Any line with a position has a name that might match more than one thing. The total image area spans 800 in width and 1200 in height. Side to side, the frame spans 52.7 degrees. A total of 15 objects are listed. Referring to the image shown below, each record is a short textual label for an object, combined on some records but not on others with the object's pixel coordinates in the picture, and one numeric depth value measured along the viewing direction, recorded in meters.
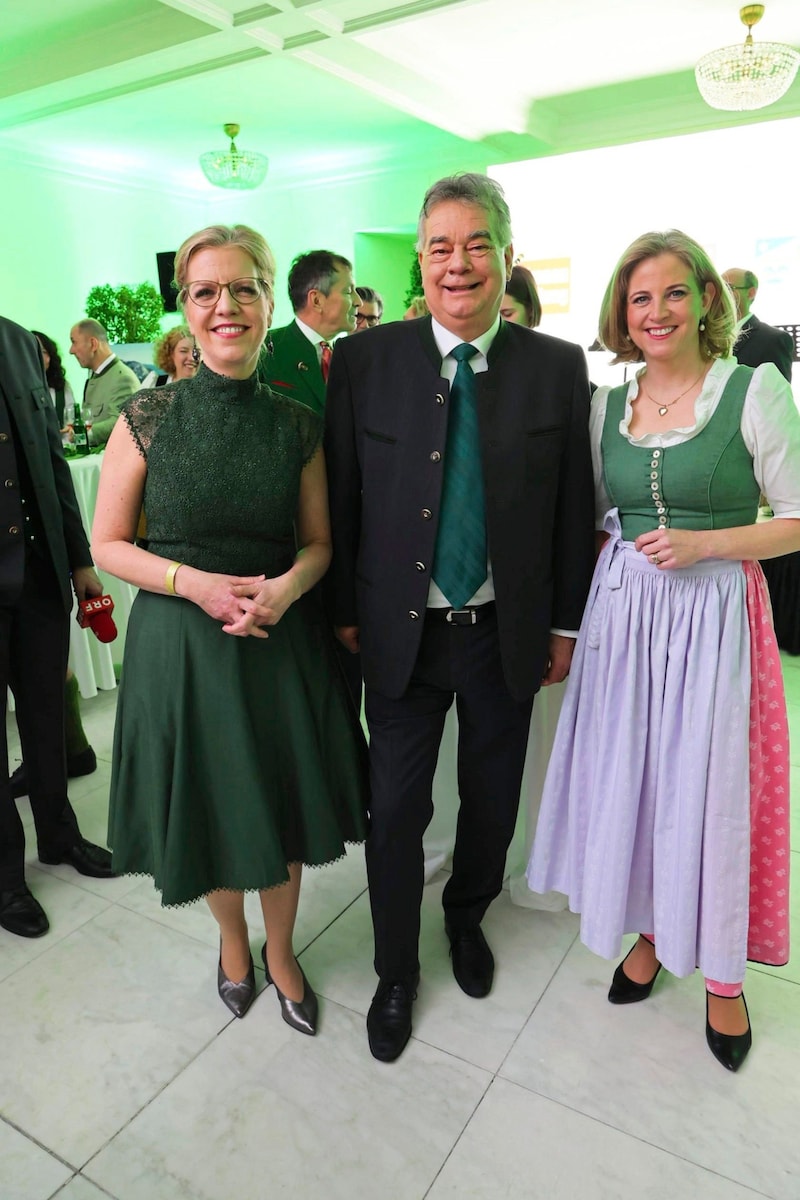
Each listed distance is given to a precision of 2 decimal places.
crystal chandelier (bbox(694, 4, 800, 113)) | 4.43
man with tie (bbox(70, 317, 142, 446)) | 4.47
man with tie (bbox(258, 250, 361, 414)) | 2.38
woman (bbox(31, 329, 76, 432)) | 3.68
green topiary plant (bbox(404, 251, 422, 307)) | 6.41
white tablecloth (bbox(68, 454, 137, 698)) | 3.50
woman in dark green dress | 1.49
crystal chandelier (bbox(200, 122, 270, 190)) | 6.41
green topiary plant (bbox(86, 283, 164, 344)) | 7.69
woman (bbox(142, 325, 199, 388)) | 3.52
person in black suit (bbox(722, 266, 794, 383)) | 3.97
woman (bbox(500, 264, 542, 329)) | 2.24
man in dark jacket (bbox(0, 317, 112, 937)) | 2.06
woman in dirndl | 1.52
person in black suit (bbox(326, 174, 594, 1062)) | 1.58
